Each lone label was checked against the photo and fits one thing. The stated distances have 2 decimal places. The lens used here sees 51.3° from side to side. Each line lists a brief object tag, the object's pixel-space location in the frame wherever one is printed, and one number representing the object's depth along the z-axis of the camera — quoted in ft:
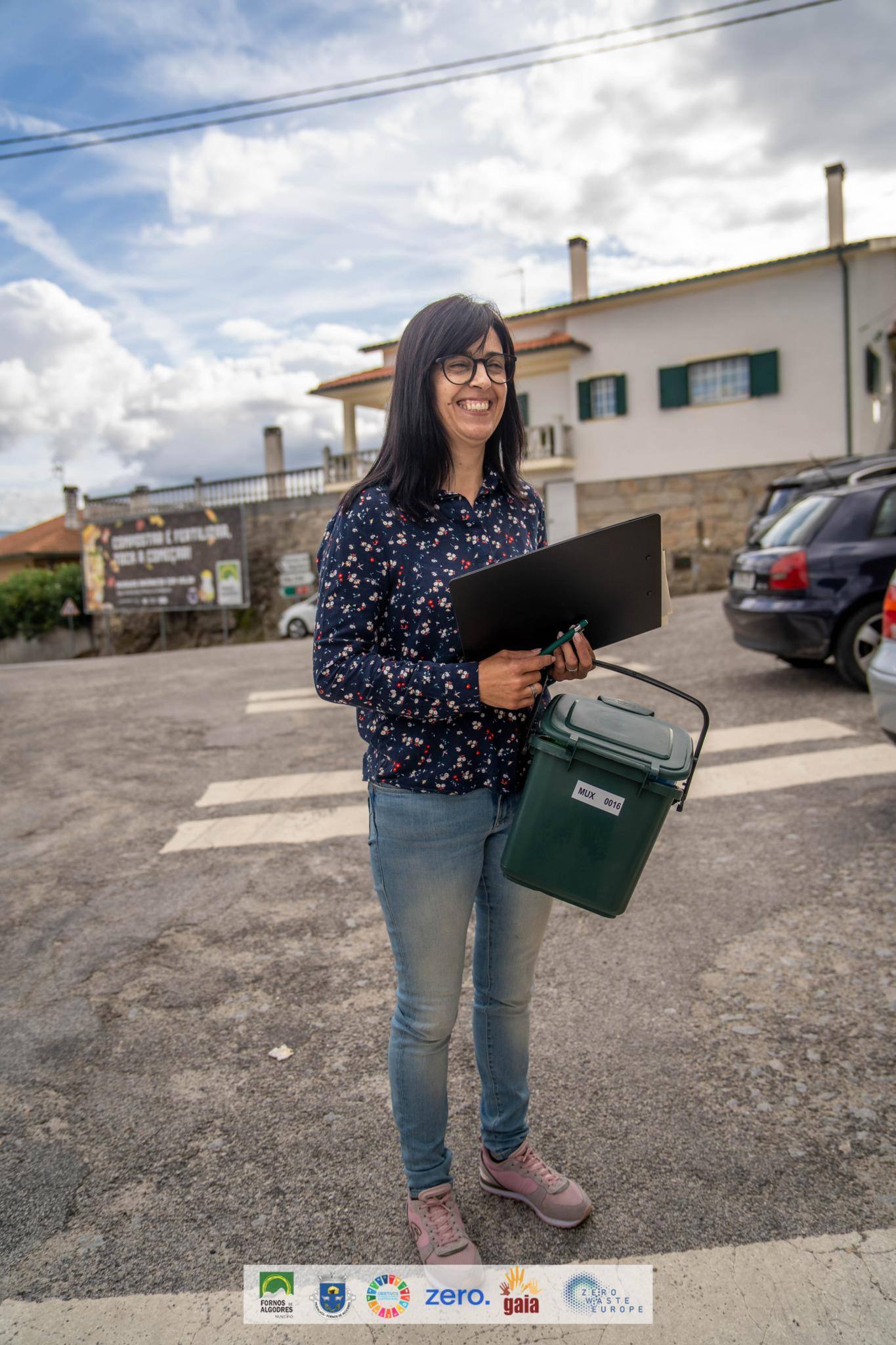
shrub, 111.55
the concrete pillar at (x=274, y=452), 102.17
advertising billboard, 90.38
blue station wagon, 22.89
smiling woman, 6.11
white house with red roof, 66.33
